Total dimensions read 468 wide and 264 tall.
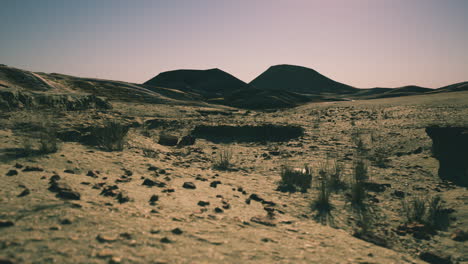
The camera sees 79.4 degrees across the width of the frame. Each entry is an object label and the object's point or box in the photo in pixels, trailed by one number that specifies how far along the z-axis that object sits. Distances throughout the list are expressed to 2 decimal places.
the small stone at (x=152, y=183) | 4.05
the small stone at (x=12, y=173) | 3.41
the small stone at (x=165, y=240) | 2.35
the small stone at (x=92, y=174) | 4.01
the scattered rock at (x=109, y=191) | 3.28
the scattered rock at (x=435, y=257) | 2.76
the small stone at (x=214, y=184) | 4.49
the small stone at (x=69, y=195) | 2.94
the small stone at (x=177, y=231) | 2.56
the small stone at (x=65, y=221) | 2.39
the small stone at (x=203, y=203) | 3.52
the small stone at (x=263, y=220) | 3.16
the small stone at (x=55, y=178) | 3.37
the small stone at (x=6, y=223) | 2.22
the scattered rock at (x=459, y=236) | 3.19
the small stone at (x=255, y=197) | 4.06
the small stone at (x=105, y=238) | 2.20
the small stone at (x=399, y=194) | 4.57
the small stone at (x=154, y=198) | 3.38
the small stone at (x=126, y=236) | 2.31
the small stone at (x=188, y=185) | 4.23
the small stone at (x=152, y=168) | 4.94
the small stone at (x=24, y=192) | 2.83
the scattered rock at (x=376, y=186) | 4.84
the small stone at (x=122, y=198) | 3.16
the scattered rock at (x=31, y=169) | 3.68
